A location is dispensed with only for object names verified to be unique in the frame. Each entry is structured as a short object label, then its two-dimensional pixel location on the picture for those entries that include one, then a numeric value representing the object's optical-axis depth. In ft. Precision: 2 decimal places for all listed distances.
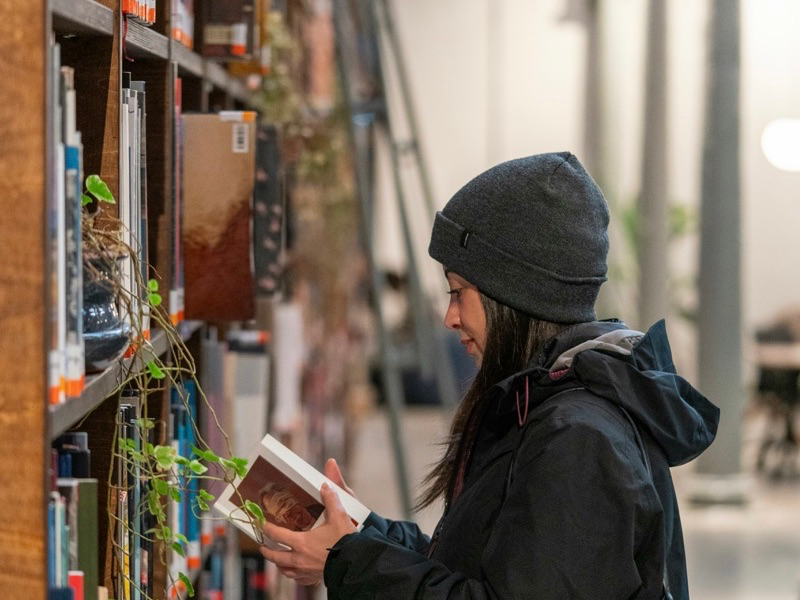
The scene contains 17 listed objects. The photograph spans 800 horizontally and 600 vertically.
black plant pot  9.08
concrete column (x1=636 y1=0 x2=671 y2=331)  35.03
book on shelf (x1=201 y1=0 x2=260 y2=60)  12.44
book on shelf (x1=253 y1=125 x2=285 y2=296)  12.81
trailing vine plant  9.19
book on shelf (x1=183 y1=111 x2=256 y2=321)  11.31
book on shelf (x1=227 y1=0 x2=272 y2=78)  12.63
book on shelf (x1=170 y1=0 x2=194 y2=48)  11.11
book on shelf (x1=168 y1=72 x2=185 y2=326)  10.96
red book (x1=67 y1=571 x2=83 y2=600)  8.74
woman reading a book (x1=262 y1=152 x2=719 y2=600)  9.11
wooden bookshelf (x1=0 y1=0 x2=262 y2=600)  8.22
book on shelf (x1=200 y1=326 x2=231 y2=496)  12.65
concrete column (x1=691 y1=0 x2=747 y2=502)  31.24
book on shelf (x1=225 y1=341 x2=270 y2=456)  13.47
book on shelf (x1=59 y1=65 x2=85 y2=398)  8.46
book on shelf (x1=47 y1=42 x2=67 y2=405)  8.28
